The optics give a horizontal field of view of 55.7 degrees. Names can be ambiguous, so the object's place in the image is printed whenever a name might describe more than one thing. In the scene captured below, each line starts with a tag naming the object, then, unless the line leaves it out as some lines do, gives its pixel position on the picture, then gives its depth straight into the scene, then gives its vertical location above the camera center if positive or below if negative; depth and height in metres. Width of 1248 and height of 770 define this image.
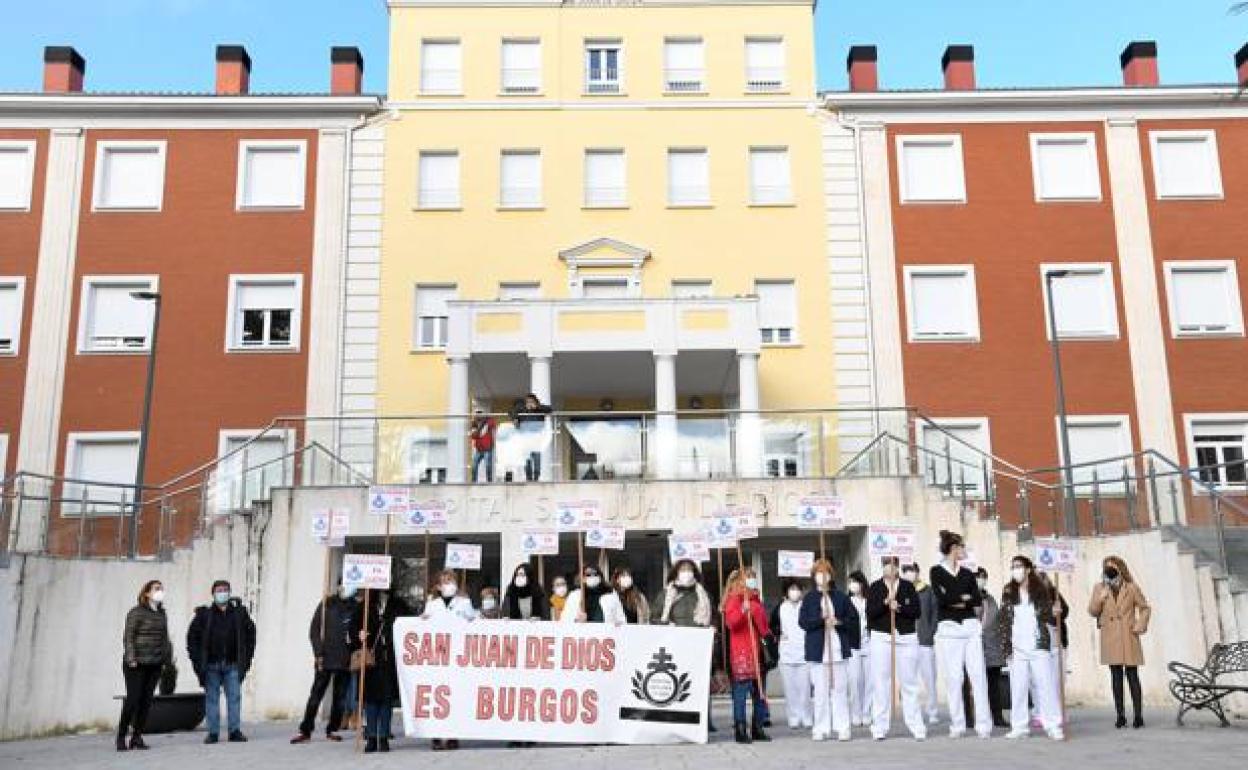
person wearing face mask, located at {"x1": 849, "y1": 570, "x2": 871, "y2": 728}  13.20 -0.48
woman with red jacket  11.99 -0.21
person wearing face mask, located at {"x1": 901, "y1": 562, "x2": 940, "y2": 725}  12.71 -0.04
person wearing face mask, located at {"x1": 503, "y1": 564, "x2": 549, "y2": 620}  14.08 +0.35
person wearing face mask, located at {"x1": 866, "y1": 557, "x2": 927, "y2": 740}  12.10 -0.15
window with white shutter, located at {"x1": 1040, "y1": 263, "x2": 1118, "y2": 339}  26.64 +7.14
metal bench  12.43 -0.63
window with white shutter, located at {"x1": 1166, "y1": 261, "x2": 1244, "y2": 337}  26.66 +7.18
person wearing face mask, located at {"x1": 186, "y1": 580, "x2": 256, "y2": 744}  13.64 -0.21
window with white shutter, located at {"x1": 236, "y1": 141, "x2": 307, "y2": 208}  27.27 +10.44
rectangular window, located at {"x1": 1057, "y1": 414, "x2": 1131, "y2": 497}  25.86 +3.97
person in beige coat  12.62 +0.00
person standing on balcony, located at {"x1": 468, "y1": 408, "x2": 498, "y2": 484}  19.47 +3.02
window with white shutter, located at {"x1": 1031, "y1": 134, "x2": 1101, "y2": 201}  27.48 +10.47
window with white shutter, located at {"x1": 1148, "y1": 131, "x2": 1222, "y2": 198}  27.48 +10.49
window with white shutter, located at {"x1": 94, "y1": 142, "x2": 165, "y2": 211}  27.11 +10.38
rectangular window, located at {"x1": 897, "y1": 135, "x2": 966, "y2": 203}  27.53 +10.45
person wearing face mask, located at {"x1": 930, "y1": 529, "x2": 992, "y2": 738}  12.06 -0.06
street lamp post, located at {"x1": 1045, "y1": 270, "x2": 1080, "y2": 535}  18.52 +3.88
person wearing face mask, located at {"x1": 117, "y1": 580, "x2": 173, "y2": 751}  12.83 -0.28
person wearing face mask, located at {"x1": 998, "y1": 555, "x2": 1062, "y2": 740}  11.77 -0.16
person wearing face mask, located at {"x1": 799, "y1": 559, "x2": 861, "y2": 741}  12.20 -0.17
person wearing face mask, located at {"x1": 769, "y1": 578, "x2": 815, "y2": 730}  12.97 -0.37
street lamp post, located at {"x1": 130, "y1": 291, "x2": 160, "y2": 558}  22.97 +4.50
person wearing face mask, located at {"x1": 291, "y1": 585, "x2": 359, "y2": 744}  12.80 -0.18
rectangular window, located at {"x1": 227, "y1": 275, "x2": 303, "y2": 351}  26.44 +7.11
